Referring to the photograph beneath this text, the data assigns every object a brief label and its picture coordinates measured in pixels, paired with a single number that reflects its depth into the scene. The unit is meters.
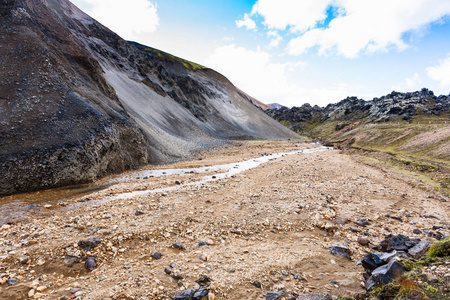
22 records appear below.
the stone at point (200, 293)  6.64
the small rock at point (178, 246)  9.96
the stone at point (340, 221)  12.86
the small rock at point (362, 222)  12.75
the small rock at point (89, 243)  9.49
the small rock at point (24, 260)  8.45
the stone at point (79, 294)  6.74
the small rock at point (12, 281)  7.34
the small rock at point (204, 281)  7.33
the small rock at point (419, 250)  7.52
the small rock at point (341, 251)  9.58
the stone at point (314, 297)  6.32
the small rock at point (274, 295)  6.76
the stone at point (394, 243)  8.88
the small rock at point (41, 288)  7.04
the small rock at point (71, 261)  8.45
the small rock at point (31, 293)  6.83
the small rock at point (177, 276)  7.66
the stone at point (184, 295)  6.61
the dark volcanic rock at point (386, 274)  6.06
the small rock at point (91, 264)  8.30
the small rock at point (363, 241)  10.53
